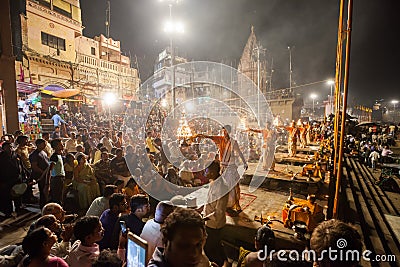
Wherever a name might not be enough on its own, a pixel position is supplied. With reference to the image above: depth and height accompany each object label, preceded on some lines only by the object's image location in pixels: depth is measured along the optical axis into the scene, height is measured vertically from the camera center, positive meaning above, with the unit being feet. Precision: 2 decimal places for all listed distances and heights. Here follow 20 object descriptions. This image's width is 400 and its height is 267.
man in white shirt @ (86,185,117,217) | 14.19 -5.37
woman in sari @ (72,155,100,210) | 19.60 -5.54
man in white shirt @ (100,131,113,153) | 32.69 -2.89
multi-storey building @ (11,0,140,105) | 65.51 +26.62
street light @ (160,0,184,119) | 43.11 +20.14
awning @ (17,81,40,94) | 42.17 +7.72
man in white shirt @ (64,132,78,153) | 31.24 -3.16
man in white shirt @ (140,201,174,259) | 9.17 -4.65
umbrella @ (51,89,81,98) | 50.00 +7.62
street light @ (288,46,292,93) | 159.09 +44.70
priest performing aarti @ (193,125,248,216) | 16.32 -3.40
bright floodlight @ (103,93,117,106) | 78.92 +9.80
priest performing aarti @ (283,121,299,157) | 36.92 -3.06
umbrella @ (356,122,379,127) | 64.56 -0.79
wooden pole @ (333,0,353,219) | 11.05 +1.60
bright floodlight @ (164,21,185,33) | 43.78 +20.24
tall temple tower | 160.56 +45.96
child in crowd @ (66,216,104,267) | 8.60 -5.01
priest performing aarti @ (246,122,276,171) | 30.63 -3.55
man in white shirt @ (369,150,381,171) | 47.67 -8.23
